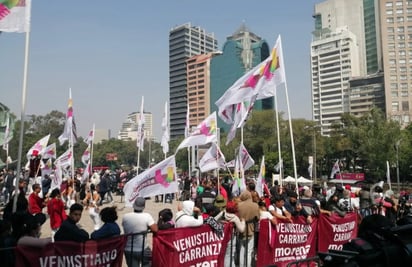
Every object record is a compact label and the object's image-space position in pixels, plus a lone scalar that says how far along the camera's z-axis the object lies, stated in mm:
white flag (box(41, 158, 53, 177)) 18969
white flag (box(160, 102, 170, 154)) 22797
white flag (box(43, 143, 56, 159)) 19281
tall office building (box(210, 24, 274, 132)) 135875
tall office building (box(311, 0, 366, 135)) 146375
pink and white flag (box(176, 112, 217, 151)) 14070
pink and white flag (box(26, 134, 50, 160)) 16770
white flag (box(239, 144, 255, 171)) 13906
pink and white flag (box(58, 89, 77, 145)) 16981
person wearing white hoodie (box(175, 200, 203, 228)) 6352
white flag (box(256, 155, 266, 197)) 12162
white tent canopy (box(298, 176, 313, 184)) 38553
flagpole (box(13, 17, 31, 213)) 6705
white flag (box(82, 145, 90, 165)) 21562
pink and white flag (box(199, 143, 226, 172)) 14586
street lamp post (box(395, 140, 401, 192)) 46638
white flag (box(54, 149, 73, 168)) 16883
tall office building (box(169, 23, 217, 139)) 161375
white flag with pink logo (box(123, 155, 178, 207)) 7117
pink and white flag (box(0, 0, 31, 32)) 7094
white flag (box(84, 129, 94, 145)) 23766
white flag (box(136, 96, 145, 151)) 21062
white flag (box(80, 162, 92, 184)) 18953
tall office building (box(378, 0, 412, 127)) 111062
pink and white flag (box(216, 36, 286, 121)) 10742
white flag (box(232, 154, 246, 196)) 12880
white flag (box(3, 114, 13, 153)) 7605
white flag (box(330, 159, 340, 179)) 27864
